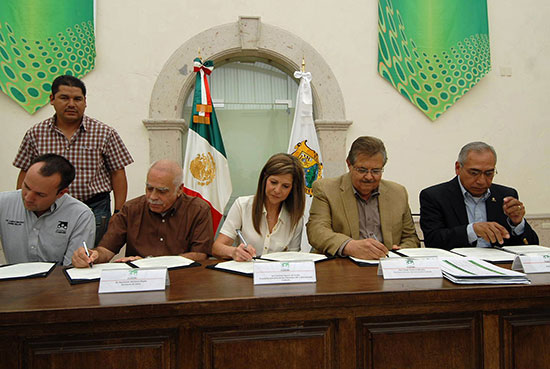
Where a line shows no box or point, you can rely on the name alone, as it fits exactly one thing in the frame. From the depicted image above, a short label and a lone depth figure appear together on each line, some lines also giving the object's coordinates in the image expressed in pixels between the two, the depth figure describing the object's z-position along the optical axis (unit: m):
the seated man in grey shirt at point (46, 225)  1.76
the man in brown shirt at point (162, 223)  1.92
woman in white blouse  2.00
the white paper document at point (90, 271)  1.29
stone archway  3.63
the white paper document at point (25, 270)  1.35
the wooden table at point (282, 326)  1.00
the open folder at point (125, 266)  1.29
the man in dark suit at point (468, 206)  1.93
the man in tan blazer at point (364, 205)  1.94
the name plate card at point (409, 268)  1.25
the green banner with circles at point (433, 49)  3.89
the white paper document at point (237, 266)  1.37
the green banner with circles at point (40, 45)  3.35
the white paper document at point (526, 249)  1.58
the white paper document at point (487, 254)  1.51
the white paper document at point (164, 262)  1.48
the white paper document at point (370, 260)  1.48
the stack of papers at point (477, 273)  1.16
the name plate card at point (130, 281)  1.14
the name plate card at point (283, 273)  1.20
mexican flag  3.50
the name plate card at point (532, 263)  1.30
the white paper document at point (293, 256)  1.60
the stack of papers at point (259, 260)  1.39
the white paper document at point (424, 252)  1.59
